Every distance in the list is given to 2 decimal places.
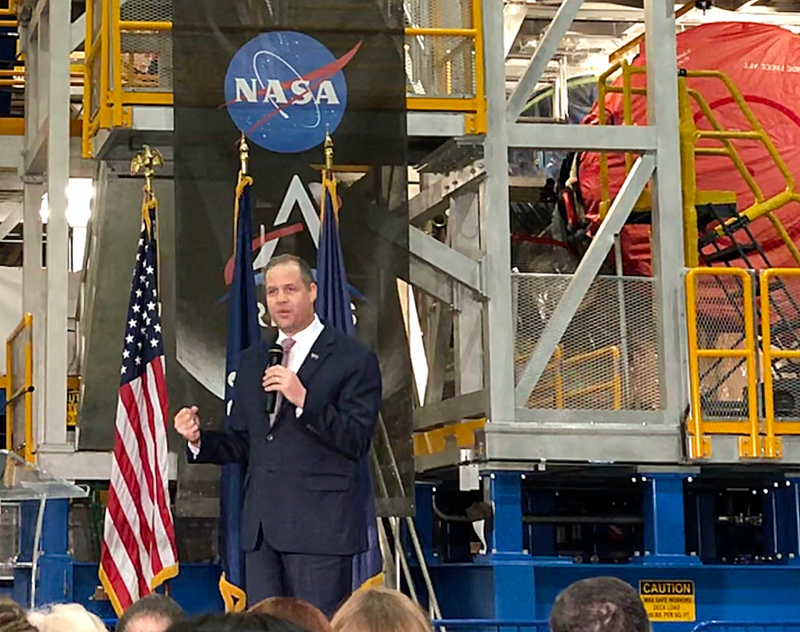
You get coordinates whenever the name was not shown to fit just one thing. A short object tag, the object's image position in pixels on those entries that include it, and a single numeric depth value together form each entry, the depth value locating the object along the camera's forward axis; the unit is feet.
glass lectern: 31.71
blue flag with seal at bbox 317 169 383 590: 37.91
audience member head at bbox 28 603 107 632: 16.98
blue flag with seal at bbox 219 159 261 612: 38.86
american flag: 41.09
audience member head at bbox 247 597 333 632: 16.63
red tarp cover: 49.32
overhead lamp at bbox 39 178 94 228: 82.23
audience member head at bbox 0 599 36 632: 15.01
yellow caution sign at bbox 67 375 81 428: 57.72
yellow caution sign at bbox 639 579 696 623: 43.27
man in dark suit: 35.91
